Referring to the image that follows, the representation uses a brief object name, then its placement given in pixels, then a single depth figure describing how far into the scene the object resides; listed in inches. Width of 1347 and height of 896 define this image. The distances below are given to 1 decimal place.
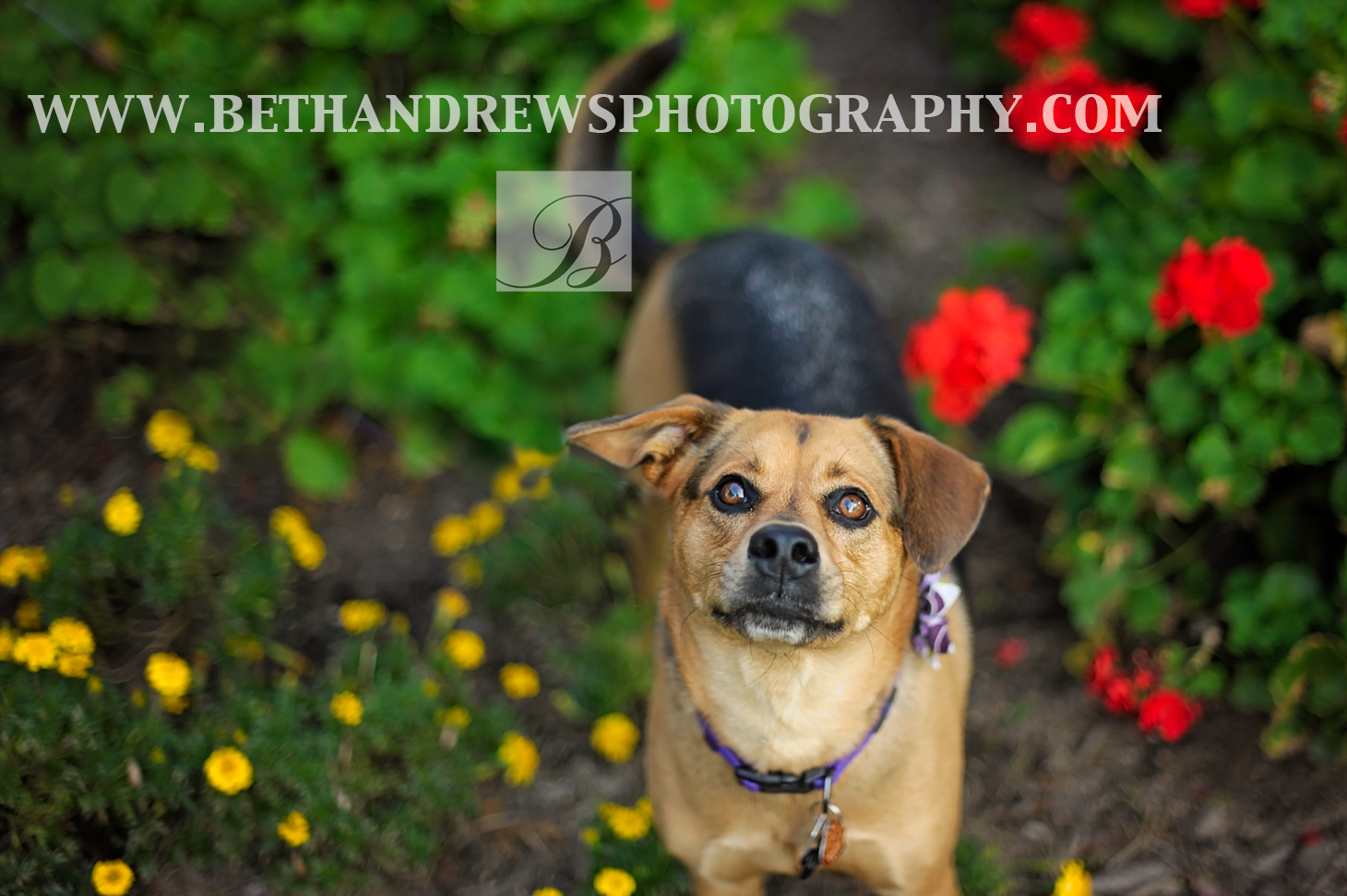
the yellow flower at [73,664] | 115.7
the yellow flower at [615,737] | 131.8
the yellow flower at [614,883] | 111.6
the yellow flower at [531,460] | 169.3
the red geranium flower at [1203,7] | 143.2
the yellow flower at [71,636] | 115.1
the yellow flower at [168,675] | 114.9
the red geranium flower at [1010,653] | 156.3
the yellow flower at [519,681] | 136.6
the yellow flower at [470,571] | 163.5
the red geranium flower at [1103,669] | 143.5
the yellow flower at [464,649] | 134.4
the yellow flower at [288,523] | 140.8
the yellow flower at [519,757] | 128.5
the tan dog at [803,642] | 100.4
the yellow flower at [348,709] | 119.0
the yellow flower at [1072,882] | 97.8
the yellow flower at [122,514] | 127.3
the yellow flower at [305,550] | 140.3
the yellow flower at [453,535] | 154.1
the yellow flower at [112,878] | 105.4
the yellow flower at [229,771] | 109.9
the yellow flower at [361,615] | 136.6
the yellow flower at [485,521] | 157.6
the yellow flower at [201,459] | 144.6
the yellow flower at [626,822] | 119.6
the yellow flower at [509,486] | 166.9
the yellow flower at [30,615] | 131.0
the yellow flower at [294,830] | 110.2
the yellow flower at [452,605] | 147.0
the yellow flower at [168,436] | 141.9
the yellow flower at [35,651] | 113.0
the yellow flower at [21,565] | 125.0
